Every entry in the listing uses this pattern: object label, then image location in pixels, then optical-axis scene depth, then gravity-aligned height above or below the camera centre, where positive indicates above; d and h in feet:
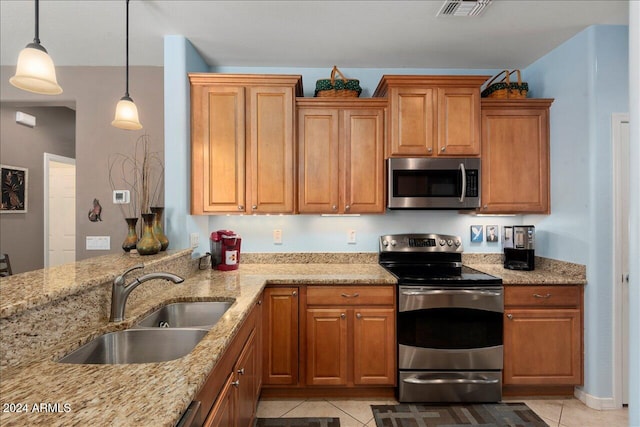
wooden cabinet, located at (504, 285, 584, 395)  8.14 -2.92
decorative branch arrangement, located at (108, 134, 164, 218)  9.88 +1.18
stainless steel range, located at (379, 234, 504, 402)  7.91 -2.96
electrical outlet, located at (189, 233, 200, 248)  8.89 -0.72
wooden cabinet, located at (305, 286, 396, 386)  8.07 -3.02
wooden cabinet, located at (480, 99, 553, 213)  9.23 +1.58
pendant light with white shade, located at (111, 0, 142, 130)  6.63 +1.93
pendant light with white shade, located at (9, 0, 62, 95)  4.49 +1.93
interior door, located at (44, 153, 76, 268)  13.51 +0.20
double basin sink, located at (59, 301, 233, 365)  4.36 -1.80
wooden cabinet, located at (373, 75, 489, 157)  8.96 +2.50
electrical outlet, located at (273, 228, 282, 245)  10.09 -0.69
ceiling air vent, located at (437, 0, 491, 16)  6.91 +4.32
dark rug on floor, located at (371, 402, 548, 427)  7.26 -4.48
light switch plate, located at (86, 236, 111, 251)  9.92 -0.90
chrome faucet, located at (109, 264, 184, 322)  4.80 -1.13
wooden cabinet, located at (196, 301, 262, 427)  3.75 -2.34
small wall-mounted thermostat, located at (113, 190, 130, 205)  9.86 +0.44
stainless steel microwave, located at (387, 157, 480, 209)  8.96 +0.81
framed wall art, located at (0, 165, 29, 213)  11.66 +0.82
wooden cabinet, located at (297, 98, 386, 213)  9.14 +1.52
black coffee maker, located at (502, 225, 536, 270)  9.08 -0.94
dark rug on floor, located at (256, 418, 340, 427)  7.25 -4.53
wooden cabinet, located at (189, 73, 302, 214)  8.84 +1.82
